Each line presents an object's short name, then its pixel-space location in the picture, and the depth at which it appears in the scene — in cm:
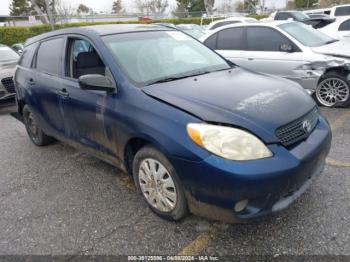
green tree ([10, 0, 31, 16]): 4675
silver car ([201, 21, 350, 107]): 580
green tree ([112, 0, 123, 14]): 5997
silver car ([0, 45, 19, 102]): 756
